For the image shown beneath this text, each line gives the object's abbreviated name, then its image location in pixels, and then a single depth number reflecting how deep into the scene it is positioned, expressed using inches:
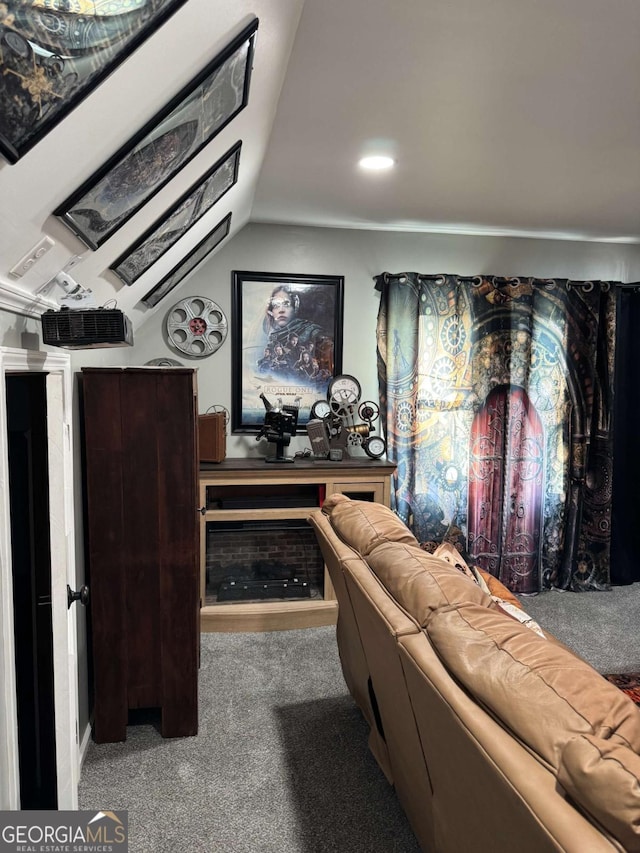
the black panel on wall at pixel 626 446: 166.2
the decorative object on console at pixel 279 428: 142.6
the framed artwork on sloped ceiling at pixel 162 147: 51.4
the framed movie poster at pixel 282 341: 150.0
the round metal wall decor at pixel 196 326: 146.5
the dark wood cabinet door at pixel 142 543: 90.8
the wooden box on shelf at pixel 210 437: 135.7
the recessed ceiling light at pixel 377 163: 101.0
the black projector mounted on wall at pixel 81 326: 60.4
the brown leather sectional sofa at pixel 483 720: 34.2
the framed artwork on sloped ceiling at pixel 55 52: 30.4
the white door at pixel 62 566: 68.9
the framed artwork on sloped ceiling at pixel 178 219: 79.4
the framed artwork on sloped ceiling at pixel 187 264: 116.4
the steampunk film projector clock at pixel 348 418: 148.9
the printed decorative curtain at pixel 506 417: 155.8
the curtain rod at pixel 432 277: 153.5
